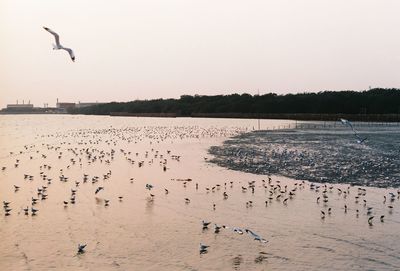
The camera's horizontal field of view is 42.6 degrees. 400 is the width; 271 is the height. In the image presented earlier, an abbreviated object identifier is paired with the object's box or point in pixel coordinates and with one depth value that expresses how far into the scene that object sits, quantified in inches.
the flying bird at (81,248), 566.7
